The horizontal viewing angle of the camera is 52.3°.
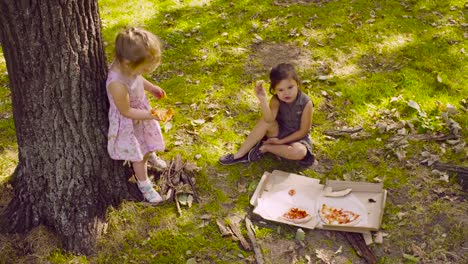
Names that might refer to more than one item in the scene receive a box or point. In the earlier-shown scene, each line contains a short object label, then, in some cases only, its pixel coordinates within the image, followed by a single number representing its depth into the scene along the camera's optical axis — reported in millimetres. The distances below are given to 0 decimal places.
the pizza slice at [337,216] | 4332
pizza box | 4340
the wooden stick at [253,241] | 4102
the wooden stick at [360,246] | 4070
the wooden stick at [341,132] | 5441
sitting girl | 4715
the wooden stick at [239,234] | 4207
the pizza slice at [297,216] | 4347
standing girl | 3820
